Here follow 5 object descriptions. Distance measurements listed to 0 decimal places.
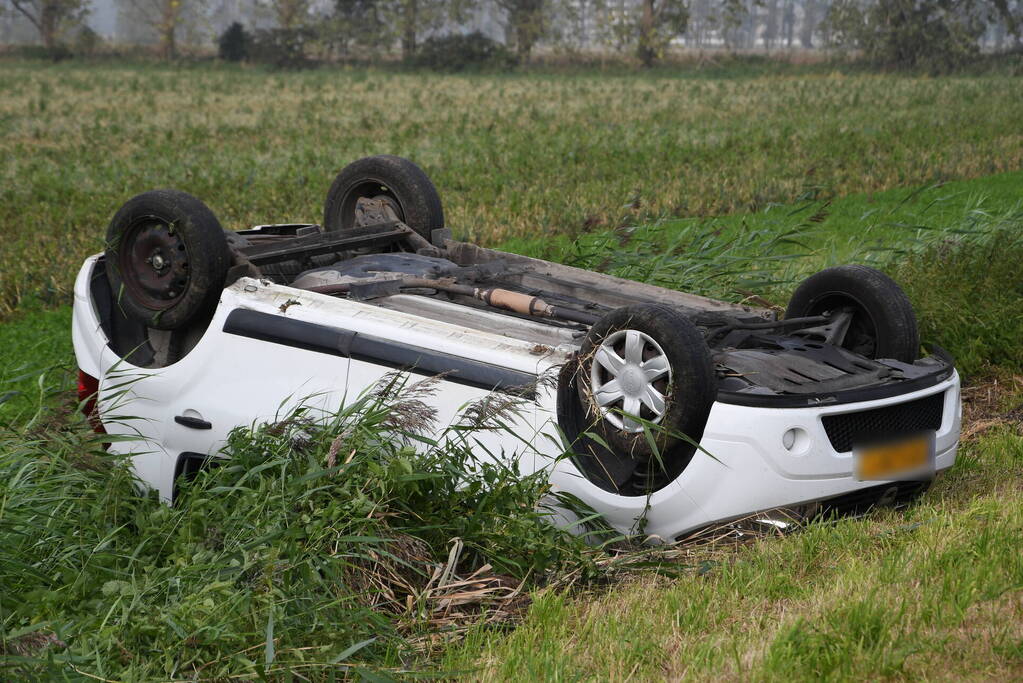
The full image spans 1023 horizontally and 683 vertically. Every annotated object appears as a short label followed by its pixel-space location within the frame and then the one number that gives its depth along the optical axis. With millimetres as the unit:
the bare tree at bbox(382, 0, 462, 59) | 68088
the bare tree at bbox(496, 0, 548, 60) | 64250
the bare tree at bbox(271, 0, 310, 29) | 71500
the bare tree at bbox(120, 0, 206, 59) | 64825
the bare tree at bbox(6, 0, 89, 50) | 70356
